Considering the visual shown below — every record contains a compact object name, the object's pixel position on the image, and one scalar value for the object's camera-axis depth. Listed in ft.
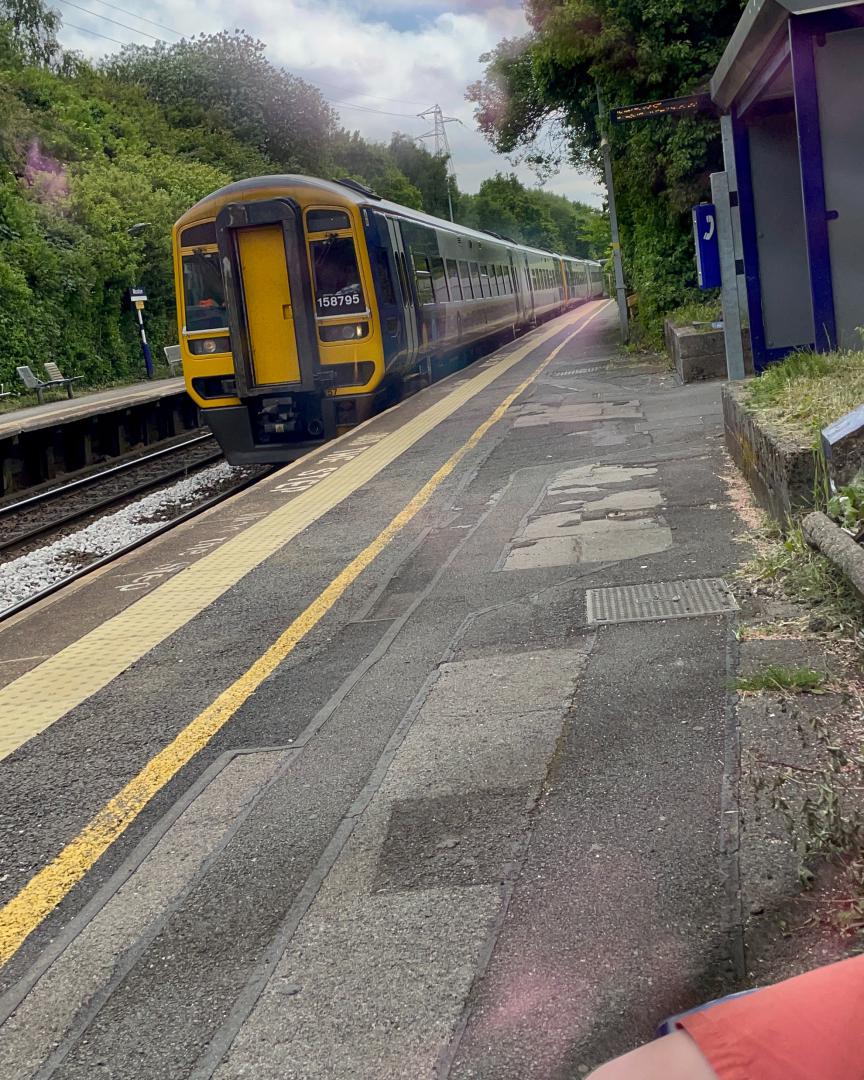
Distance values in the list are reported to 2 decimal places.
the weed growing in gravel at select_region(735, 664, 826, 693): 12.24
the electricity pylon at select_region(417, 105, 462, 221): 264.07
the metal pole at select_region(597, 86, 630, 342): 69.00
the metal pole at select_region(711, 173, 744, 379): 30.44
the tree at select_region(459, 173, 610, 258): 345.31
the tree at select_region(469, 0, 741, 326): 52.95
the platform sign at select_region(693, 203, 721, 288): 31.30
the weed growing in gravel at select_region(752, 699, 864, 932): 8.43
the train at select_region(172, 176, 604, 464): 43.34
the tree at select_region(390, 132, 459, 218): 314.35
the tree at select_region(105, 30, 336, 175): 204.23
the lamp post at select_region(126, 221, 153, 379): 110.01
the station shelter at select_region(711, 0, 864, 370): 25.53
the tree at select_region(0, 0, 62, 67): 176.24
